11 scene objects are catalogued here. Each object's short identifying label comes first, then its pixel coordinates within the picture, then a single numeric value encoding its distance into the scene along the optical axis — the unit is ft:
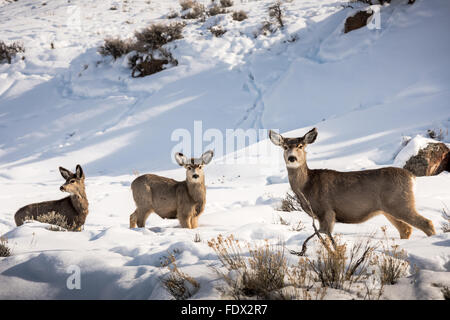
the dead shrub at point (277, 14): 61.36
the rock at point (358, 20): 50.93
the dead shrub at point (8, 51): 65.26
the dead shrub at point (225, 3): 76.07
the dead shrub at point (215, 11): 71.77
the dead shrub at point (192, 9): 72.41
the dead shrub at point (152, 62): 57.82
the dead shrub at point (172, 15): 74.13
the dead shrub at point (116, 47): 60.59
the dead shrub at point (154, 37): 59.52
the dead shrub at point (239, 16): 67.05
